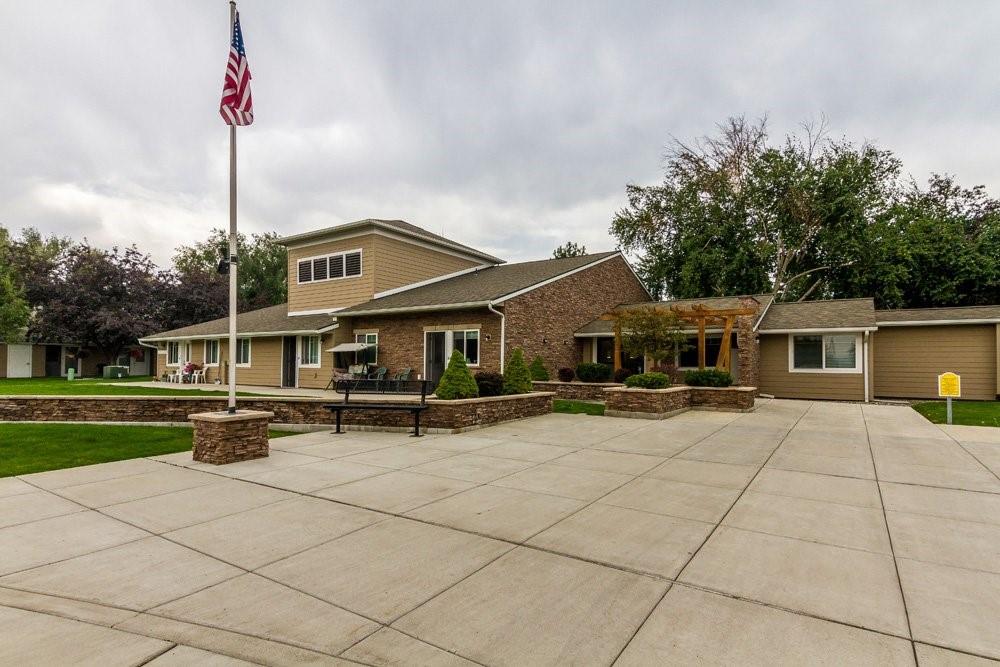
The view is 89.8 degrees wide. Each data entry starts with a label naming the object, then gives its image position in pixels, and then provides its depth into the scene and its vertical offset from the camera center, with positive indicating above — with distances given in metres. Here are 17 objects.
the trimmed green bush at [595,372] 18.36 -0.91
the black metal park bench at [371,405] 9.78 -1.16
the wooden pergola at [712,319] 16.36 +1.01
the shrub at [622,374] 17.69 -0.94
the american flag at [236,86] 8.22 +4.28
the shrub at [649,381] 13.02 -0.87
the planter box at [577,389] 16.47 -1.40
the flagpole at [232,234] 8.20 +1.88
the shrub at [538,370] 17.03 -0.79
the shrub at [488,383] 12.09 -0.87
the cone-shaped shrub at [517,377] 12.90 -0.78
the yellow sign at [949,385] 10.80 -0.79
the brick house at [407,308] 17.41 +1.46
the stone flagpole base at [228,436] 7.43 -1.37
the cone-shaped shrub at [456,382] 10.77 -0.78
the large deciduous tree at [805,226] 26.30 +7.04
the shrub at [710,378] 14.59 -0.91
